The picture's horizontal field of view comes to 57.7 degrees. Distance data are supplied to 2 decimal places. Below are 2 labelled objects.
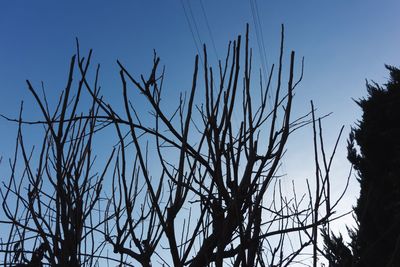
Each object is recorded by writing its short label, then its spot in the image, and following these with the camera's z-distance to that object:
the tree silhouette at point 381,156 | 5.40
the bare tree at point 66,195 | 1.31
